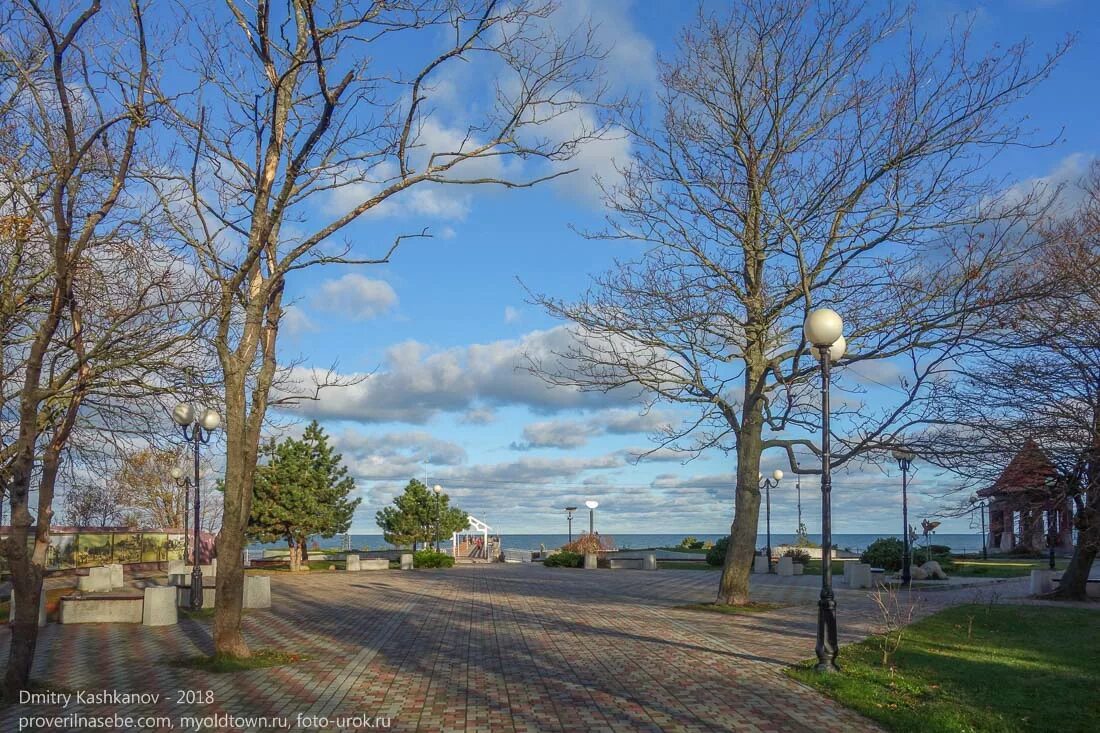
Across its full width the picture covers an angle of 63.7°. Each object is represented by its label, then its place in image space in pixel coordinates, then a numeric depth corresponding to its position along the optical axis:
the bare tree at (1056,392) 14.21
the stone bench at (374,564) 37.47
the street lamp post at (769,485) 37.59
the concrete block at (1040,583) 22.45
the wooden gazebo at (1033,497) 16.31
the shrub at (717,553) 37.41
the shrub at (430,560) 38.97
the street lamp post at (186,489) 28.62
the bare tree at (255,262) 11.16
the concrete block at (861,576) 26.66
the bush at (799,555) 38.00
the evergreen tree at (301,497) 36.78
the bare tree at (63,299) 9.83
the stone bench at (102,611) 17.30
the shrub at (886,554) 31.55
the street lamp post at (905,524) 26.55
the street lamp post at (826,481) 11.12
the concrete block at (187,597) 19.72
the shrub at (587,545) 42.19
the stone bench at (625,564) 38.50
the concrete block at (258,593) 19.86
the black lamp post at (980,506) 17.22
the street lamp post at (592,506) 42.78
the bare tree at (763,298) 16.41
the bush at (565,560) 40.00
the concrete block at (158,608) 16.81
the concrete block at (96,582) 24.53
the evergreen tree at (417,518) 46.22
